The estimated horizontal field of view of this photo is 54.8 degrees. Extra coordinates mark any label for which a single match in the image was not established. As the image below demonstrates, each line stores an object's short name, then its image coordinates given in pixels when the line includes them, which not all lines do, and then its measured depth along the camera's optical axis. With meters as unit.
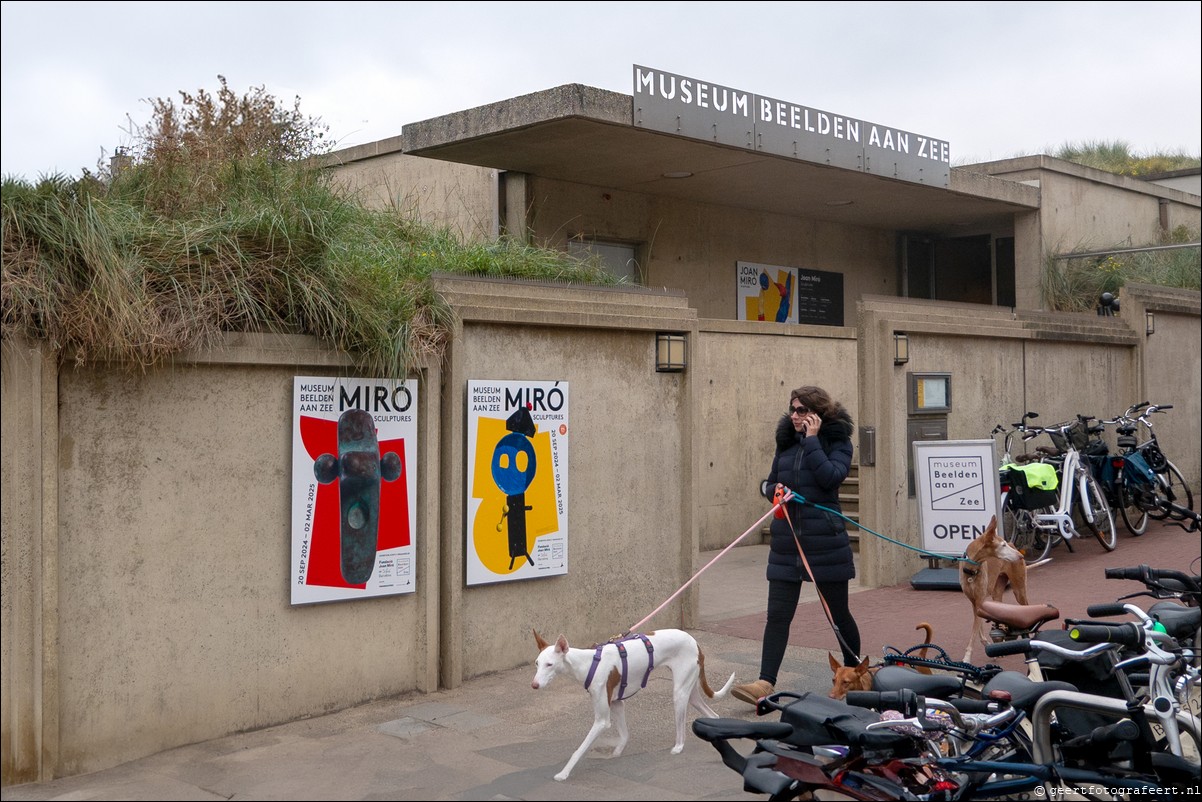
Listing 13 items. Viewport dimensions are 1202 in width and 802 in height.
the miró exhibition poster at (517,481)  7.85
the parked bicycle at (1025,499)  11.55
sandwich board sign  10.64
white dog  5.65
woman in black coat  6.95
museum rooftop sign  12.00
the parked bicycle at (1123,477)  13.01
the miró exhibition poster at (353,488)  6.93
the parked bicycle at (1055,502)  11.67
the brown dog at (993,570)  7.72
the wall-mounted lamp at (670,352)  9.14
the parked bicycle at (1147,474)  13.05
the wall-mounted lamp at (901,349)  11.30
